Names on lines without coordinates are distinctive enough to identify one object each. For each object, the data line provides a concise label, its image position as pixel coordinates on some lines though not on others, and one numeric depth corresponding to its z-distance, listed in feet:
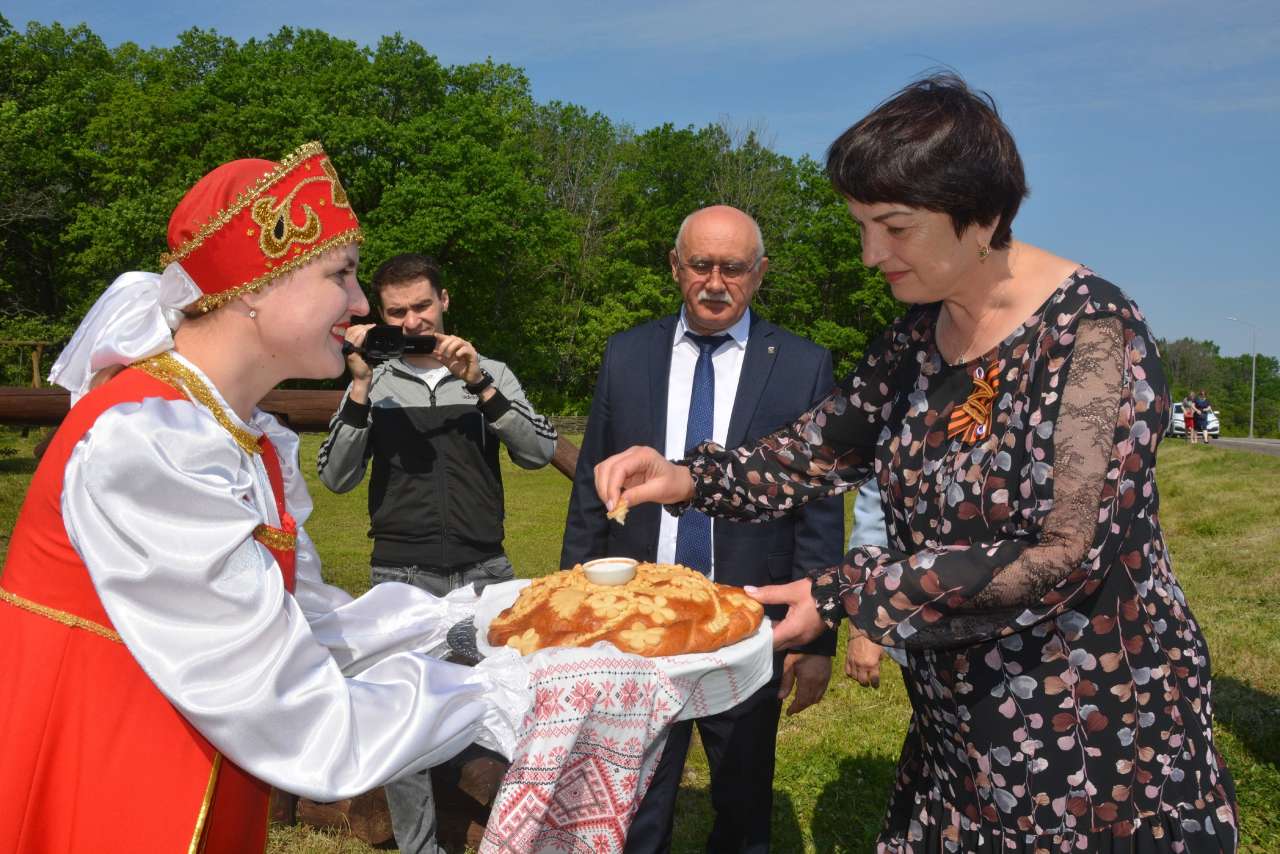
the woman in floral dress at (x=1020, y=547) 7.32
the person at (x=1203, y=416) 142.00
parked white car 142.82
